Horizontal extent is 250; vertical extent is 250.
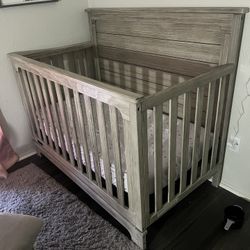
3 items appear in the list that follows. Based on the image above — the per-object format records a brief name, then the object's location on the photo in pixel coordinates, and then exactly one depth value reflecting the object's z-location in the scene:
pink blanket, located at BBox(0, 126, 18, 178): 2.02
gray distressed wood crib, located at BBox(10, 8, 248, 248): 1.20
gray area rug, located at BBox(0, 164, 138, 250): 1.49
